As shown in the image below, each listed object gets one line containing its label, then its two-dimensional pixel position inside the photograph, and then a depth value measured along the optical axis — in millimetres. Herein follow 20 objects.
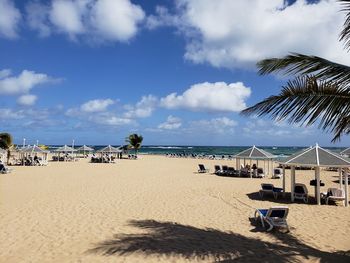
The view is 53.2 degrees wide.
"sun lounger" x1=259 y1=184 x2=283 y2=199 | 13414
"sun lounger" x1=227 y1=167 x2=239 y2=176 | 22183
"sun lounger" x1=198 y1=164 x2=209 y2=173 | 25000
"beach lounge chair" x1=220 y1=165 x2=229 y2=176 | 22684
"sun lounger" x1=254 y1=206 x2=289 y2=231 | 8414
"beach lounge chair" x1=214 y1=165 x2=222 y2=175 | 23475
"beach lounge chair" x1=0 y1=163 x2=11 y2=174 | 21625
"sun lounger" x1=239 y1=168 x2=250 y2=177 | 21872
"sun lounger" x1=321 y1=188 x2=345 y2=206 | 12078
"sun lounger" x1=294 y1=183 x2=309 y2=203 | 12547
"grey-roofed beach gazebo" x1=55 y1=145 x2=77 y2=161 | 36656
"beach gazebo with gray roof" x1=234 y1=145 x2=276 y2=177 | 21295
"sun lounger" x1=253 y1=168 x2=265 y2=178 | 21719
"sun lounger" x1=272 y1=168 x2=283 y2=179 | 21906
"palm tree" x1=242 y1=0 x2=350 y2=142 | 5455
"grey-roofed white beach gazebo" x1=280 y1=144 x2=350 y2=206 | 12180
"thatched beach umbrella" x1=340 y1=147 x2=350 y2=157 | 26384
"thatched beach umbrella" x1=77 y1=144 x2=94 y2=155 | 42131
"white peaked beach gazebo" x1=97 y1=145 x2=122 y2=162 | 38000
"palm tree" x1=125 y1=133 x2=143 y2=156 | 52562
